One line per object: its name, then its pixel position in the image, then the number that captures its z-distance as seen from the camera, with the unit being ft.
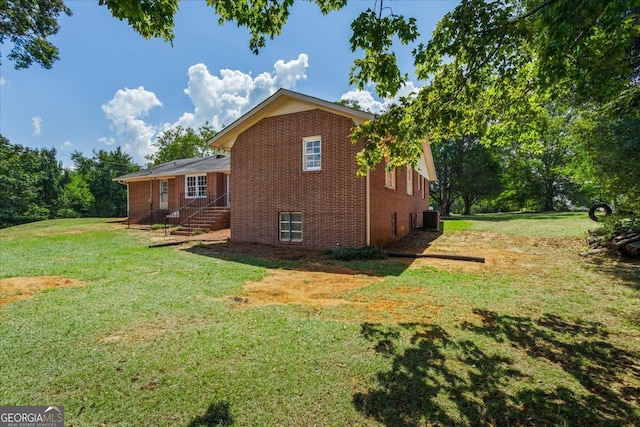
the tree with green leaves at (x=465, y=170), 115.24
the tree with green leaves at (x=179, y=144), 149.48
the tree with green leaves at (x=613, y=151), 26.55
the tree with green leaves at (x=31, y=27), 42.68
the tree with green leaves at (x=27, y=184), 90.68
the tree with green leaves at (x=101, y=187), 112.16
